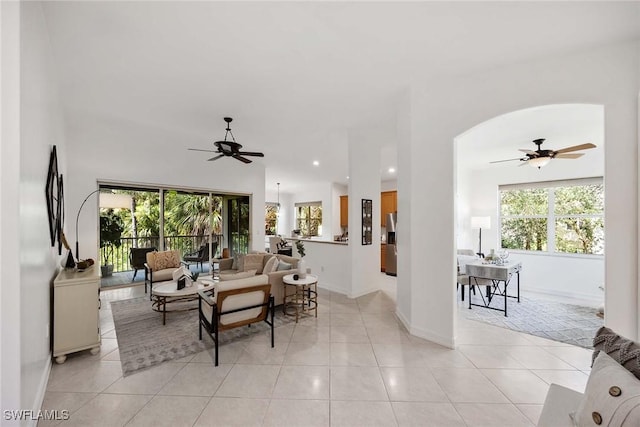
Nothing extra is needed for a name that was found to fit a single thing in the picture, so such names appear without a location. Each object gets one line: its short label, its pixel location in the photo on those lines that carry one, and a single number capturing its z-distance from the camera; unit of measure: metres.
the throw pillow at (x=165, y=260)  4.82
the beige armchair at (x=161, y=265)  4.60
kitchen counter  5.11
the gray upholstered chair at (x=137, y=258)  5.27
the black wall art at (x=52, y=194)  2.43
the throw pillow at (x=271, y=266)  4.05
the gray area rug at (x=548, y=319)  3.23
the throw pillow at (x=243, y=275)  3.34
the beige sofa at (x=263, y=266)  3.87
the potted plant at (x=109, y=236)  5.09
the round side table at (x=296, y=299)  3.71
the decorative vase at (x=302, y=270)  3.87
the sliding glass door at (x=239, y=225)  7.11
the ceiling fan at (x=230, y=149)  3.90
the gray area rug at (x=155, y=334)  2.65
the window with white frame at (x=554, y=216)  5.02
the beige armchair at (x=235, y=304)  2.60
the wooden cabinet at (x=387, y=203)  7.76
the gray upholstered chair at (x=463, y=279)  4.39
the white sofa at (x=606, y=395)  0.99
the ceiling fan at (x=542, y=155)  4.02
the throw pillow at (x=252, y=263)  4.61
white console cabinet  2.50
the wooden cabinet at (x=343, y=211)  9.65
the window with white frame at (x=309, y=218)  10.34
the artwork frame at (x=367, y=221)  4.95
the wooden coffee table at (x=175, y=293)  3.50
